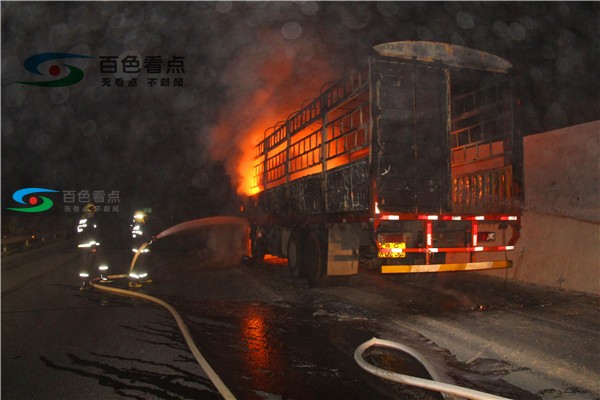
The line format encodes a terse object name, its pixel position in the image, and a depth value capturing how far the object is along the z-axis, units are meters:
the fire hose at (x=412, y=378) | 3.04
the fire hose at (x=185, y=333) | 3.63
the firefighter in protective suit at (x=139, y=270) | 8.86
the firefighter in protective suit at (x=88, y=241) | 8.64
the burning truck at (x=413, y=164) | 6.57
